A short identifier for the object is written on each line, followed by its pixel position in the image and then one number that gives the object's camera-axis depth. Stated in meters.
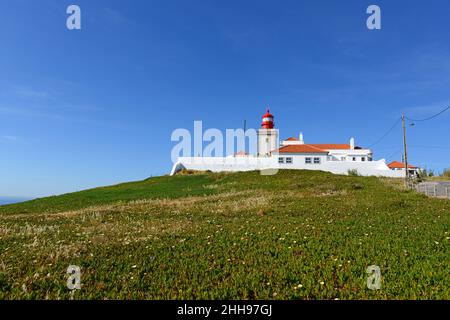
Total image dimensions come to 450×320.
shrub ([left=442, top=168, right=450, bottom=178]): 60.48
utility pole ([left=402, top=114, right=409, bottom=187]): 38.42
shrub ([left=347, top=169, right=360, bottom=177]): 54.31
